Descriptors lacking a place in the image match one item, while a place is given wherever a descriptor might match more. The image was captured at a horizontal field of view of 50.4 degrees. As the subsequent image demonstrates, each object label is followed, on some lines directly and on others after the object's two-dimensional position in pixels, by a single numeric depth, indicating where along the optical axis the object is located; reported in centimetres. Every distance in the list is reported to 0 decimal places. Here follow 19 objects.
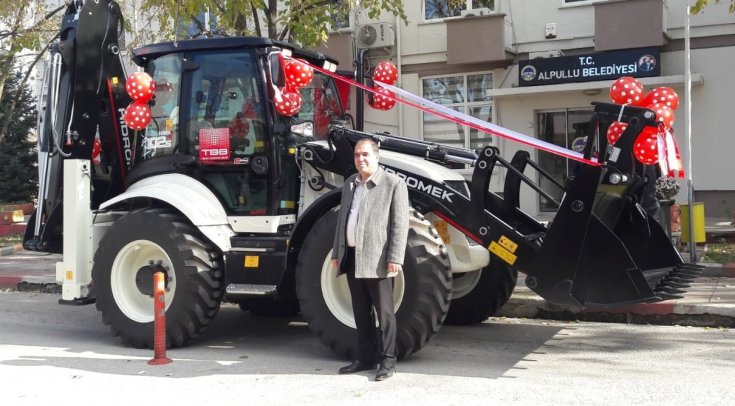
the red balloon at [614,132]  603
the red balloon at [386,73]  832
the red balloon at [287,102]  696
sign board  1554
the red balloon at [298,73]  687
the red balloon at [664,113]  614
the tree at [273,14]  1080
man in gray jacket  587
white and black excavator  611
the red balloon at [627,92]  626
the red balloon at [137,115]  729
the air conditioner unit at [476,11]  1730
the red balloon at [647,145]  594
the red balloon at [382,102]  810
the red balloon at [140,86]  718
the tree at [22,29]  1505
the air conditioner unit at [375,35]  1828
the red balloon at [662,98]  634
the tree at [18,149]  2100
